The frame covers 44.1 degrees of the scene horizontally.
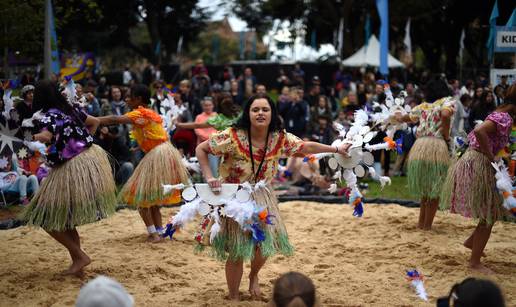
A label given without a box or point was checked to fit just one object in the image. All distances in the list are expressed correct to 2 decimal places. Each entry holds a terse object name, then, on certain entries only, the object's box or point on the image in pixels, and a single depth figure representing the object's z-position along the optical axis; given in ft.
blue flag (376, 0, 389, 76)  48.05
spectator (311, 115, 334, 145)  38.14
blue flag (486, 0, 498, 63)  44.59
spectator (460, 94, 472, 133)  43.65
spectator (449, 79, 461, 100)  46.91
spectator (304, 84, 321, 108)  47.82
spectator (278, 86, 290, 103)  43.52
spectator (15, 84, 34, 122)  29.15
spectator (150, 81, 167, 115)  29.45
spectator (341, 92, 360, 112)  40.24
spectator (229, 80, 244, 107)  48.06
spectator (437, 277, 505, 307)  9.72
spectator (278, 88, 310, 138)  41.81
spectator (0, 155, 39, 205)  27.37
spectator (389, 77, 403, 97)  46.86
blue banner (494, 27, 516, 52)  34.71
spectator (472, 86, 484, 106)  42.97
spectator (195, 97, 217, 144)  33.23
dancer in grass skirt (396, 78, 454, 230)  23.84
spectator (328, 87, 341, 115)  50.18
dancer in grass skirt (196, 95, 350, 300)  15.76
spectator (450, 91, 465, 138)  43.42
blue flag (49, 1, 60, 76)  33.06
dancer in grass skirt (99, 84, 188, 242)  22.11
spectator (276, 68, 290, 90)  57.14
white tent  77.41
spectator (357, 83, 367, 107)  50.47
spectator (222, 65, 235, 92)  63.98
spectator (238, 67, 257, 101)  53.88
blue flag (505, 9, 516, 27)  36.11
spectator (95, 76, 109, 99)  50.37
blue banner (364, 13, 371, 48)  81.25
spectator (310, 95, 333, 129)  42.57
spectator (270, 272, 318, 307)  10.62
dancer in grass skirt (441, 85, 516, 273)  18.39
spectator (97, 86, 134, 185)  32.40
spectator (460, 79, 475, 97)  54.19
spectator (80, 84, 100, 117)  33.76
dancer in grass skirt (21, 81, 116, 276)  17.83
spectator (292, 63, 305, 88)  60.91
